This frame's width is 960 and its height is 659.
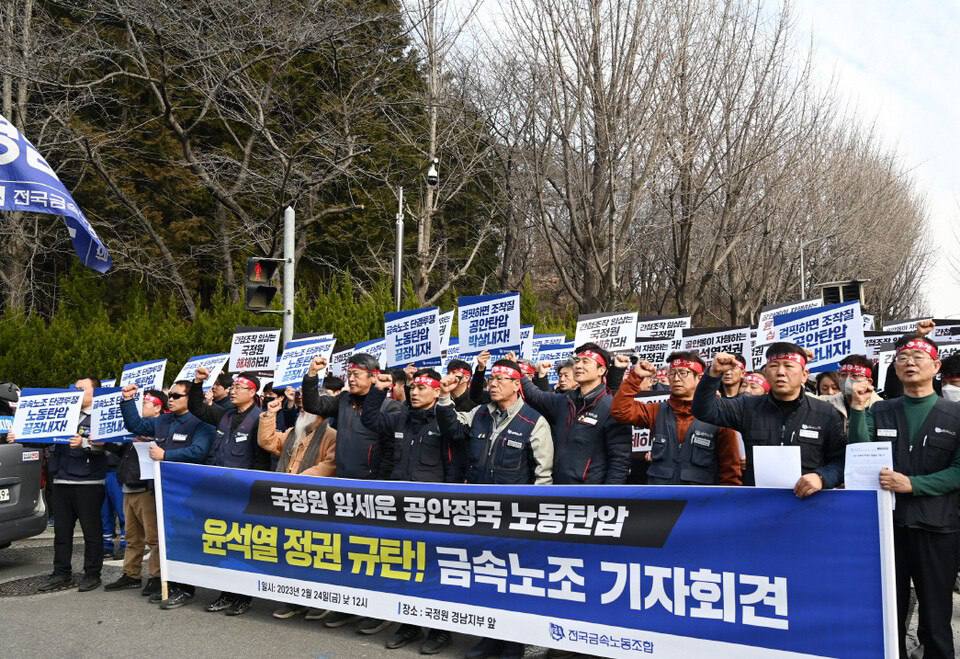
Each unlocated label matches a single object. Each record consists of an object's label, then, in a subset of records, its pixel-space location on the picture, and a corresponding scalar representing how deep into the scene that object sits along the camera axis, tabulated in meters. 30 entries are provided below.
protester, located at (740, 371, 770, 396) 6.94
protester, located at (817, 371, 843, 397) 8.12
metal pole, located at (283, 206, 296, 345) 13.06
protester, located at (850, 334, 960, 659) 4.75
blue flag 10.72
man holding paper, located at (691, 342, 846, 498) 5.21
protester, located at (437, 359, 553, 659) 6.21
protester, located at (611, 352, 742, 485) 5.80
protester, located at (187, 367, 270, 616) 7.71
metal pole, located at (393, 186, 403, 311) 20.94
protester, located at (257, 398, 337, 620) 7.49
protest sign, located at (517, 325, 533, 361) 12.07
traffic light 12.54
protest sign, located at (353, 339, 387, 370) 10.51
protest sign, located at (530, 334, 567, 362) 13.88
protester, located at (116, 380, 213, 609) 7.79
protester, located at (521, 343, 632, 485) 6.08
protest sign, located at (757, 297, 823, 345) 7.88
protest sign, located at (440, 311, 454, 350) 9.80
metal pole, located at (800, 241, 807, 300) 28.55
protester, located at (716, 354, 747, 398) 7.30
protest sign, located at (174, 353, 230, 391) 9.79
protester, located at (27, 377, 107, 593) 8.02
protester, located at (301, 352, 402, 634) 7.13
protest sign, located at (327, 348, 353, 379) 10.81
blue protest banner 4.62
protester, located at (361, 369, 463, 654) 6.67
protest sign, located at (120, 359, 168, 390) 9.44
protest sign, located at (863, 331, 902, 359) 10.97
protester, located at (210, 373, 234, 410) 8.94
